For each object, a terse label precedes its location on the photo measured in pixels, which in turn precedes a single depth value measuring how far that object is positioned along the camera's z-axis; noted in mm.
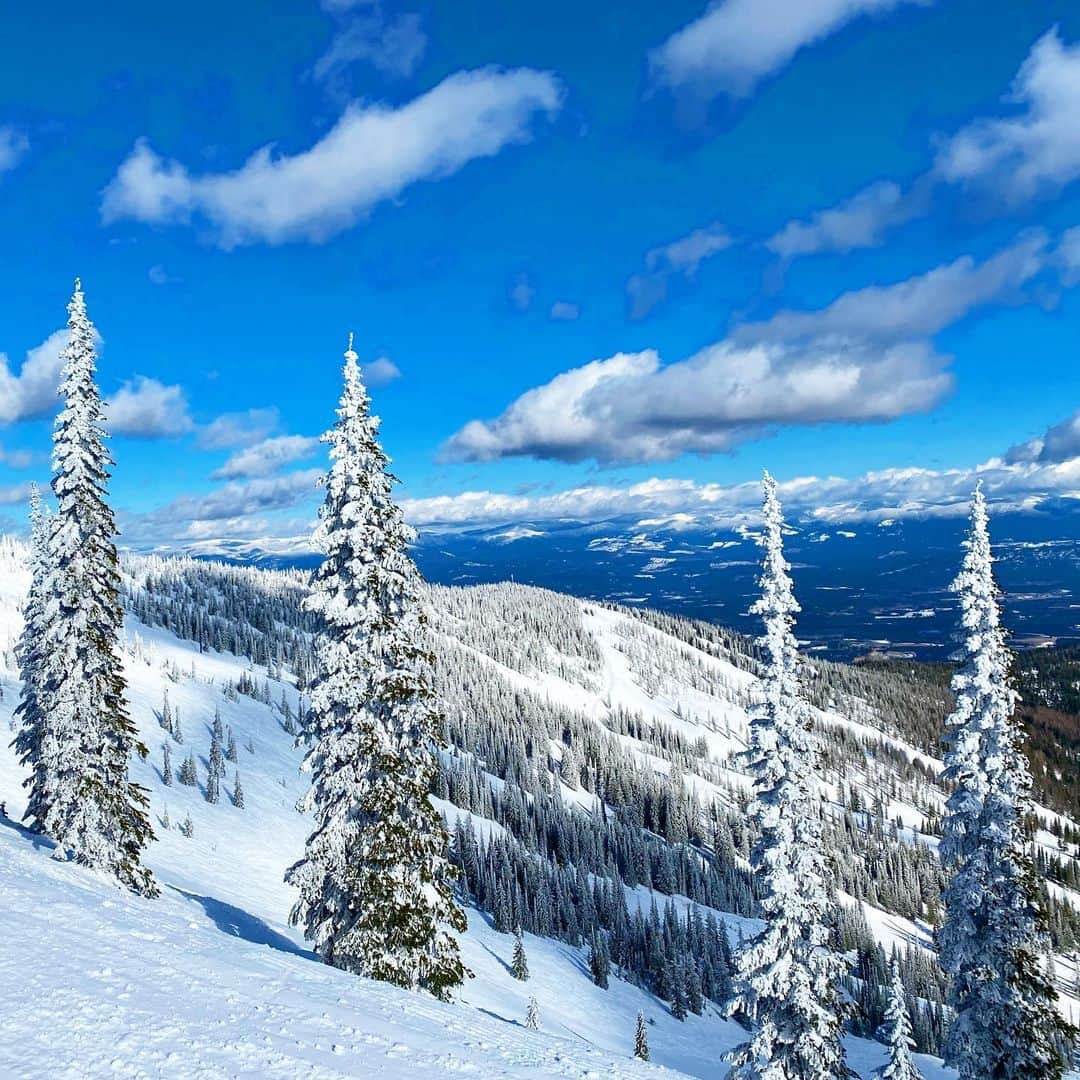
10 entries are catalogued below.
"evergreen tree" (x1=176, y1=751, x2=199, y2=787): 77062
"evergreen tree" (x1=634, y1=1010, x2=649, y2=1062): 54031
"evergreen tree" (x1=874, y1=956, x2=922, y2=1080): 27517
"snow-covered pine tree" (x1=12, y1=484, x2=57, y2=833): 28109
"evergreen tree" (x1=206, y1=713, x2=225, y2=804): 74812
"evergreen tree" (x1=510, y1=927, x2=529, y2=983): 61938
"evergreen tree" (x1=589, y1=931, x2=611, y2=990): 74438
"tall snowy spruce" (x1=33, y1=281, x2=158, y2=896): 27234
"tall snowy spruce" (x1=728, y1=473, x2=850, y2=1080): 20484
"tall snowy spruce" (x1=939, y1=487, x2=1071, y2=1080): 21203
